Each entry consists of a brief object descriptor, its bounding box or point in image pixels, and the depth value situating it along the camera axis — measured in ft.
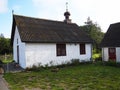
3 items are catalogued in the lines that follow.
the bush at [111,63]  34.87
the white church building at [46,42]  32.96
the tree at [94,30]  85.85
